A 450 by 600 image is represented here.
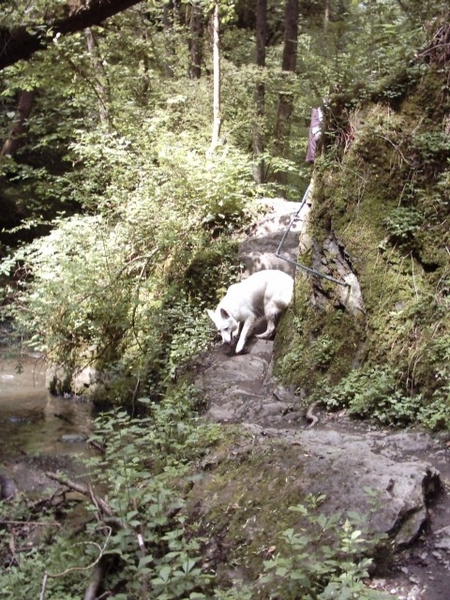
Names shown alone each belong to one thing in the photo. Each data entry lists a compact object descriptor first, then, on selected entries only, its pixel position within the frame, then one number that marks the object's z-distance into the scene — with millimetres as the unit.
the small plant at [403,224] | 7082
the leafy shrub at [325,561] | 3318
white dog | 9031
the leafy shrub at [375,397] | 6023
